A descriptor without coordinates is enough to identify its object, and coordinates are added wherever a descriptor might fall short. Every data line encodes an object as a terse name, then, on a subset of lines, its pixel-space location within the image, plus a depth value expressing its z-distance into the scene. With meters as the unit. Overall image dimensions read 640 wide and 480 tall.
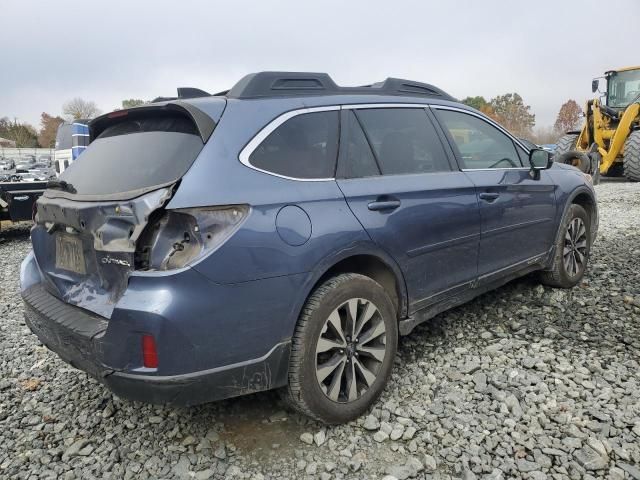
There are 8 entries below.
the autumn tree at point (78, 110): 73.88
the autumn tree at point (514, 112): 71.00
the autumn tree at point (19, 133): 65.56
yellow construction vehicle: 12.94
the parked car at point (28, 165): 26.50
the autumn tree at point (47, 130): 78.51
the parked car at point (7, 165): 28.88
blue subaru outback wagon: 2.05
